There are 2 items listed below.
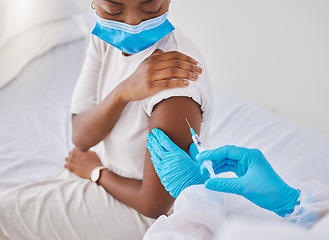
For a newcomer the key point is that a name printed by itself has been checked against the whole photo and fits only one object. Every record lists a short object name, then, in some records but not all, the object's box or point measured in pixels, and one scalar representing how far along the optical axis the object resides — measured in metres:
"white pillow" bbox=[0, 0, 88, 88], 1.93
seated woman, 0.95
